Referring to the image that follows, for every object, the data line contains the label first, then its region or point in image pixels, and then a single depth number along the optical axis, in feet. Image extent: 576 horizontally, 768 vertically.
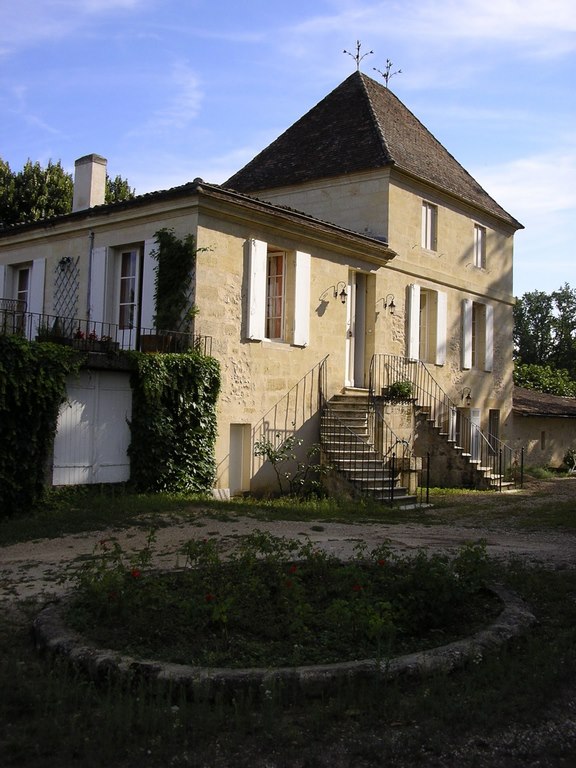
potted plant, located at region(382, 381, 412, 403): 52.10
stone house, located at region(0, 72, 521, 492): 44.50
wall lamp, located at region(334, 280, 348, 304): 52.00
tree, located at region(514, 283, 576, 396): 173.68
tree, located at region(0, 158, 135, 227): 88.89
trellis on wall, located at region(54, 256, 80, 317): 50.31
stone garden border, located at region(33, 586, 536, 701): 14.02
